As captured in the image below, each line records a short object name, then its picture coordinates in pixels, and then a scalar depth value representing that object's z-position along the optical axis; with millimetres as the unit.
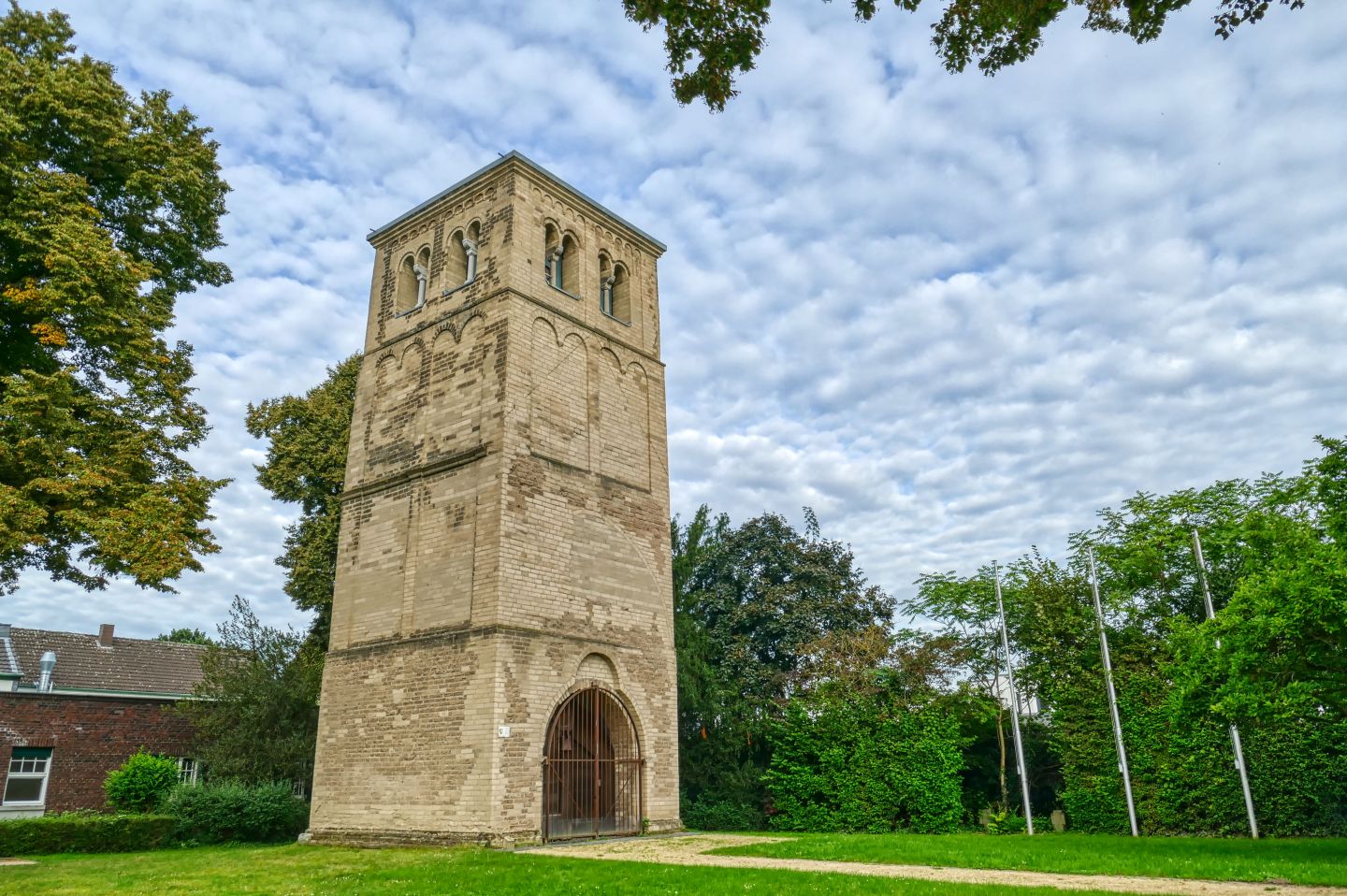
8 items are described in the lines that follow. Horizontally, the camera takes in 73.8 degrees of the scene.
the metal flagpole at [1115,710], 18444
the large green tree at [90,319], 12273
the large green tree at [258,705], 22328
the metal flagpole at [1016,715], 19250
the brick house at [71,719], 24156
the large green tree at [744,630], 23359
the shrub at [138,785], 20766
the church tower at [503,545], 15961
